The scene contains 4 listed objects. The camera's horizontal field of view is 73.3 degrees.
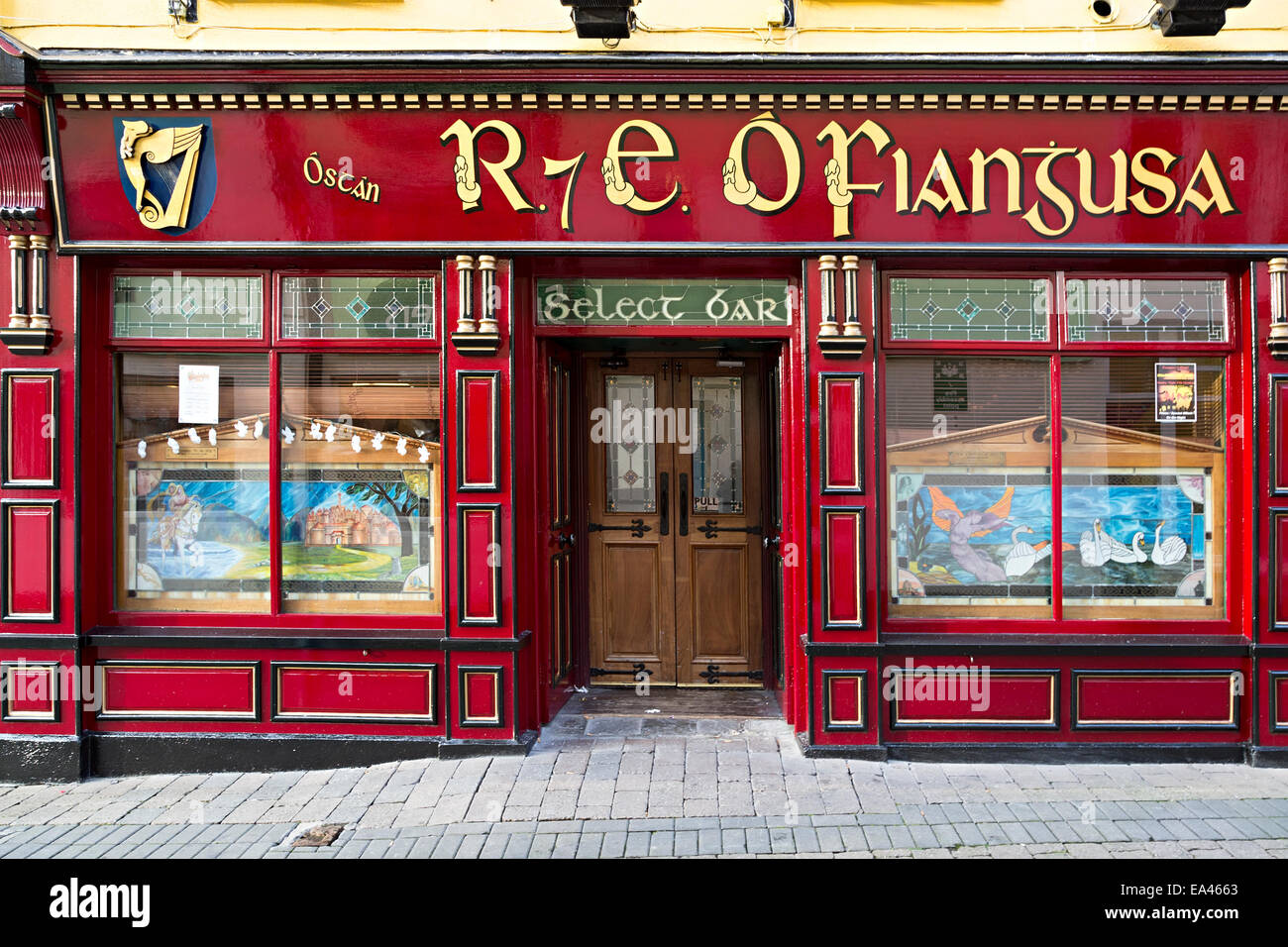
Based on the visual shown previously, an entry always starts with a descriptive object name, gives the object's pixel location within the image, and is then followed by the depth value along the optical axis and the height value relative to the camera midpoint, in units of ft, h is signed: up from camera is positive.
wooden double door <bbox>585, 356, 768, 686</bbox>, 23.08 -1.32
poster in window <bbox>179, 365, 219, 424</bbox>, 19.24 +1.84
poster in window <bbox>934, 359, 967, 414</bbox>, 19.29 +2.00
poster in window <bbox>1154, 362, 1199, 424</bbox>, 19.13 +1.73
